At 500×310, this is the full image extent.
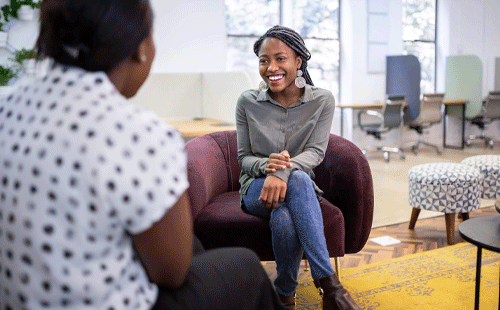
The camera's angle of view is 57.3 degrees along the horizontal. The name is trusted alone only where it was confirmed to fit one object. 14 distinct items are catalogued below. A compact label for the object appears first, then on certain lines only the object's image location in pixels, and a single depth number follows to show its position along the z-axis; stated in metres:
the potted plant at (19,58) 3.71
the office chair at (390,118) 6.20
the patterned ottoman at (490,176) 3.10
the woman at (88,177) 0.67
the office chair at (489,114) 7.28
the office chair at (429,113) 6.70
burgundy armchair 1.80
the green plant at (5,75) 3.64
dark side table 1.48
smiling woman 1.66
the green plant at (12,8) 3.79
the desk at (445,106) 6.48
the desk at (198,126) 3.05
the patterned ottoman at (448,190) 2.73
